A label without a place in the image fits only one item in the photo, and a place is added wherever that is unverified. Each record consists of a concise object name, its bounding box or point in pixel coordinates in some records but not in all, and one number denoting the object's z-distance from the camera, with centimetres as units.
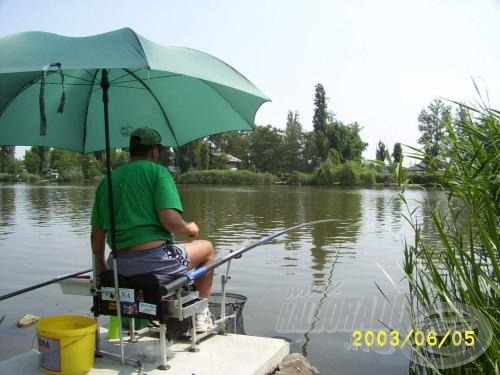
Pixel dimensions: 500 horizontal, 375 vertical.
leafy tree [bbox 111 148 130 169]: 4634
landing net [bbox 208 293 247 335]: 441
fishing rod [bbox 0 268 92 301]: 343
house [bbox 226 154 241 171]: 8190
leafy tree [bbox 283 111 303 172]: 7906
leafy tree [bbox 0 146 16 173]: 7331
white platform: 323
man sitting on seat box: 315
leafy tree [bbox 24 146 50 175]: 7775
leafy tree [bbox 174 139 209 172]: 6969
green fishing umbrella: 271
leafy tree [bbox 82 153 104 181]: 6545
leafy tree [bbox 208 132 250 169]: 8112
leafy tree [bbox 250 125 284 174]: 8019
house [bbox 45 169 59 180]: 7059
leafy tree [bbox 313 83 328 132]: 7475
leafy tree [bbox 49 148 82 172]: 7338
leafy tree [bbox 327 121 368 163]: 7162
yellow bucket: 302
